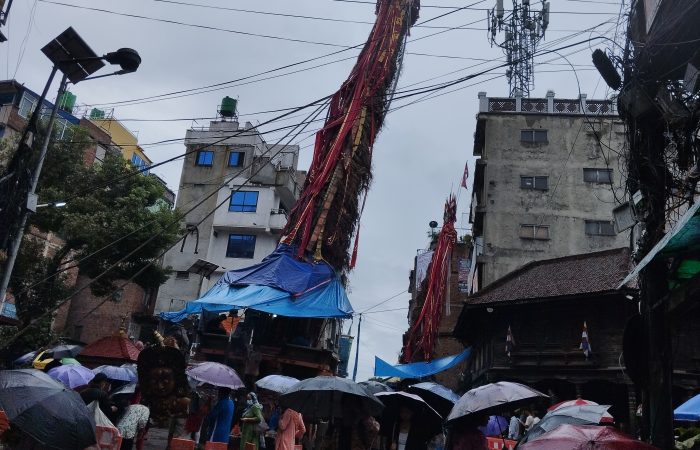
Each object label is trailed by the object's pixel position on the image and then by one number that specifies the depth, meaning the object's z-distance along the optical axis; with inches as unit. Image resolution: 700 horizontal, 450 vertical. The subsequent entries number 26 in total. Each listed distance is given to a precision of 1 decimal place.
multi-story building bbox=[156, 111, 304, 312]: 1614.2
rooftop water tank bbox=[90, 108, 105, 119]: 1941.2
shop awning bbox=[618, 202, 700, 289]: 234.6
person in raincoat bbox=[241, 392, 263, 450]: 461.1
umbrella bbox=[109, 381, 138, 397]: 457.5
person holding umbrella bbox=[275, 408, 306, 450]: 446.3
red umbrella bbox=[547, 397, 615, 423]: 396.7
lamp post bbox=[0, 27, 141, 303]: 428.5
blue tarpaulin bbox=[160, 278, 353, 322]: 736.3
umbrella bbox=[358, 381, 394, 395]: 595.3
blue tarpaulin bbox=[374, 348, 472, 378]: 975.6
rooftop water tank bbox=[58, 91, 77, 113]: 1765.5
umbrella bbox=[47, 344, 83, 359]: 687.7
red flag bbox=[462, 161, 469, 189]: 1499.8
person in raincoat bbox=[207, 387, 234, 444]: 459.8
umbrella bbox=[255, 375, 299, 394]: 591.2
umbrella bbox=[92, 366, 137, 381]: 500.7
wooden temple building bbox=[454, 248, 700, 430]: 846.5
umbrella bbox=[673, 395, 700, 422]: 377.4
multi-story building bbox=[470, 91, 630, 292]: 1299.2
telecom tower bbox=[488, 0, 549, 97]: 1362.0
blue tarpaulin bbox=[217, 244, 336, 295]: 790.5
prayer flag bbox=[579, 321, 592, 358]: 854.5
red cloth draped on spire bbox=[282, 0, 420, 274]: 876.6
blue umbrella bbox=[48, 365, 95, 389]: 471.2
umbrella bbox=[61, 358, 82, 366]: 522.3
